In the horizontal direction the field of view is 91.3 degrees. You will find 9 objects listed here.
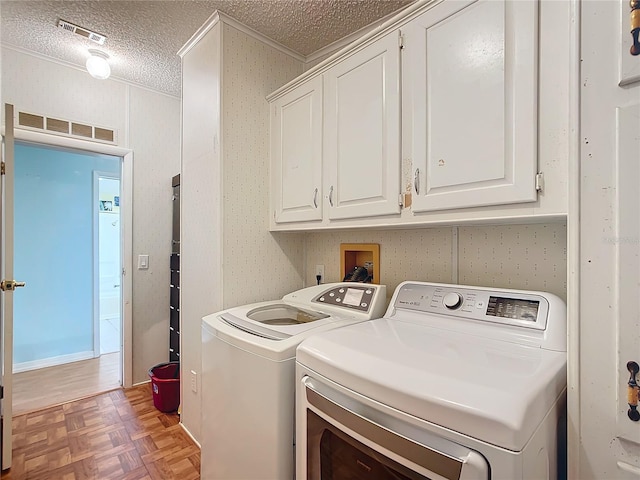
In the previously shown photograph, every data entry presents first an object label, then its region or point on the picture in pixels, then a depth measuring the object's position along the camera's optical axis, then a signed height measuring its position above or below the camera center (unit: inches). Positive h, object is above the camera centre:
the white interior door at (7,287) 66.9 -10.2
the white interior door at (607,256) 25.1 -1.3
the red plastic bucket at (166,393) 91.0 -45.0
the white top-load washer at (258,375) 42.3 -20.4
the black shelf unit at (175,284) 107.4 -15.6
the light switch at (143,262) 109.0 -7.9
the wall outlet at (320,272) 79.9 -8.3
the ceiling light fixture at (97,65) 82.5 +46.3
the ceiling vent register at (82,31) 75.5 +51.9
